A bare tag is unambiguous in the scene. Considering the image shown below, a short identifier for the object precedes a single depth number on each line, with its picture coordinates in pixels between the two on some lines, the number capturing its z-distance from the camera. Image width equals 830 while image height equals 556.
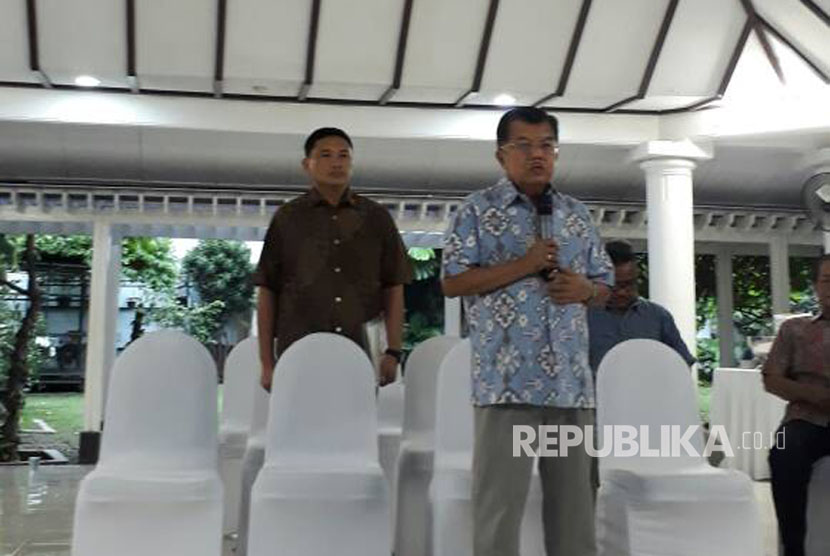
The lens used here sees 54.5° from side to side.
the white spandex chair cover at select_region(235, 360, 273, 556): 3.10
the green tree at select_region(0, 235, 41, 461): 7.51
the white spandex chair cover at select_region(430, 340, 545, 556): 2.73
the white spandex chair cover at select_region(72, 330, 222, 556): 2.60
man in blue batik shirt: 2.01
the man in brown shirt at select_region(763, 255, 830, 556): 3.06
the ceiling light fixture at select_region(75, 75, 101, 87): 5.75
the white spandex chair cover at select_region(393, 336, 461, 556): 3.28
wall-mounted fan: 6.27
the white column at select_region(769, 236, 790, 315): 8.64
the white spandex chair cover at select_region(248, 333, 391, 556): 2.55
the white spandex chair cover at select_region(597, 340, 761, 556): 2.55
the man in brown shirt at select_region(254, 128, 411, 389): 2.96
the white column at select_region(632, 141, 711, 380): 6.63
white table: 5.91
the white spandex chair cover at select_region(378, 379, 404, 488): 3.72
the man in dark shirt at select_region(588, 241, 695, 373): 3.39
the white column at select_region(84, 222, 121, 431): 7.05
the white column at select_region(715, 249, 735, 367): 8.89
